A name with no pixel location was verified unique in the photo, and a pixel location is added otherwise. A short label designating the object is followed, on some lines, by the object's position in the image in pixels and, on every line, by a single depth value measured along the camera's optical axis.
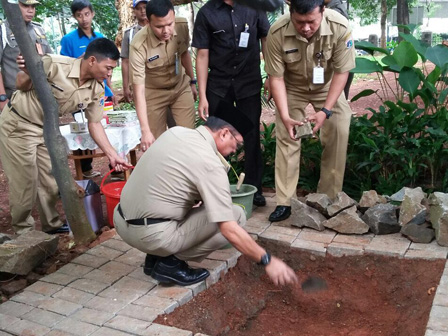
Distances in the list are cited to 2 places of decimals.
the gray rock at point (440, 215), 3.54
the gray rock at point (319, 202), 4.07
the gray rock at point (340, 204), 3.99
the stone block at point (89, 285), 3.23
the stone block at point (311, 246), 3.74
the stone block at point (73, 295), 3.12
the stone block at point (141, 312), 2.88
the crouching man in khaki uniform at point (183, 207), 2.71
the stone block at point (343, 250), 3.68
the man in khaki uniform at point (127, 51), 5.11
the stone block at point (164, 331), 2.69
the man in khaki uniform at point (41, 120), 3.80
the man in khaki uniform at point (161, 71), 4.11
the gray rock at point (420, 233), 3.69
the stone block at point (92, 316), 2.86
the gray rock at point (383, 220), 3.85
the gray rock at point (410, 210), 3.76
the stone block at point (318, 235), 3.88
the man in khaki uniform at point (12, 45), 5.03
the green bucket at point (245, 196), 4.03
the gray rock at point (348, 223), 3.88
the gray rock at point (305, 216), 4.00
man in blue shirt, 5.74
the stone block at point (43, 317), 2.88
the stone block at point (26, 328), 2.77
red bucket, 4.34
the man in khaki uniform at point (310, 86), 3.96
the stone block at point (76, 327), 2.76
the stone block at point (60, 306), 2.99
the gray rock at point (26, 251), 3.46
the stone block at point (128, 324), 2.76
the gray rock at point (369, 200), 4.08
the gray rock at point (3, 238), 3.85
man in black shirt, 4.27
